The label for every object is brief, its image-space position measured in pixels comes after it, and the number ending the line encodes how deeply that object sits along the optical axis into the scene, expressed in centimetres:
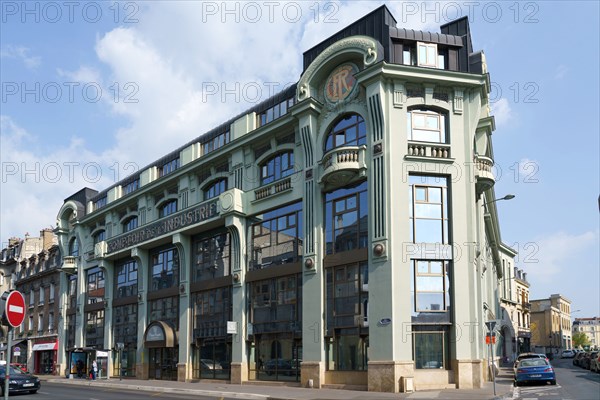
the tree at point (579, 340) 15396
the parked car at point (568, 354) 8656
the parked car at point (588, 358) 4498
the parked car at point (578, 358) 5343
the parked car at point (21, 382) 2656
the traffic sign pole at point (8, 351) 1000
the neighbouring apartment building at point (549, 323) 11206
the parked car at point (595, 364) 4062
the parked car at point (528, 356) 3089
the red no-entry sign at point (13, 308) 1034
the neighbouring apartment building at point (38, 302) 5591
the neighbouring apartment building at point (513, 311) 6338
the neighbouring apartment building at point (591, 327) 19012
